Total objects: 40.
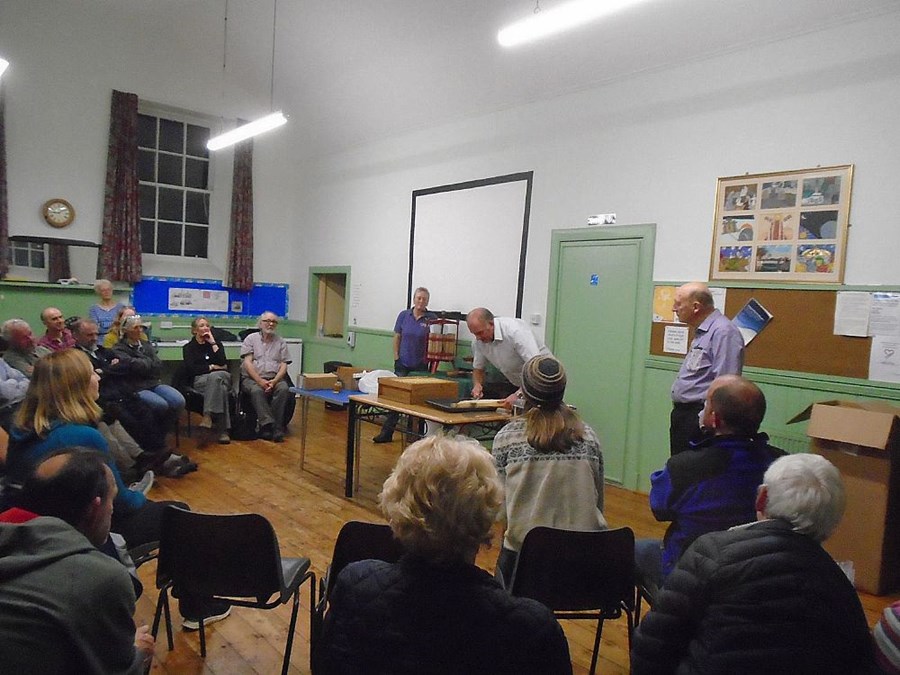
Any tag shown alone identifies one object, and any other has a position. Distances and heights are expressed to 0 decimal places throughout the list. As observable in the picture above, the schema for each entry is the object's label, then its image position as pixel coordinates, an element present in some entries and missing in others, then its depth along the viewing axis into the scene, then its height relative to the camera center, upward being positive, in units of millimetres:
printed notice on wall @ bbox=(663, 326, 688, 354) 4738 -157
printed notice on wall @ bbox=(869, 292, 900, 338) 3781 +102
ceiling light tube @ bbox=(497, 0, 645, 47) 3334 +1627
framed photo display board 4043 +666
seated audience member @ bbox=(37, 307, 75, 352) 5012 -413
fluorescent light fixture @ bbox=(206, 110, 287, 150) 6027 +1611
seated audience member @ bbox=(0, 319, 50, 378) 4414 -468
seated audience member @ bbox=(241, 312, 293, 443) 6141 -808
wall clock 7082 +765
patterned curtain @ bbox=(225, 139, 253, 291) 8461 +993
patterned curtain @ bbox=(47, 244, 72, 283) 7004 +191
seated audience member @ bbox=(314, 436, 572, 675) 1116 -538
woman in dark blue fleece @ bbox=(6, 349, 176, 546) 2361 -554
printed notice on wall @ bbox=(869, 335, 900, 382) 3777 -165
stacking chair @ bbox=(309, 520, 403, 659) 1989 -774
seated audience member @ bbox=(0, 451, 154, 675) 1176 -609
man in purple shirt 3715 -210
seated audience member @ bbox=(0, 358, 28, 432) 3588 -683
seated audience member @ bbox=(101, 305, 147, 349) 4930 -380
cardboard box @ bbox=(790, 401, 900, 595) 3293 -800
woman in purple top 6621 -350
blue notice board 7867 -106
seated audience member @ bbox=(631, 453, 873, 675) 1302 -578
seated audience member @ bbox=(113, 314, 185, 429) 4504 -622
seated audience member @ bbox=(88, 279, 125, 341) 6525 -276
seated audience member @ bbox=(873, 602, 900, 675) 1333 -658
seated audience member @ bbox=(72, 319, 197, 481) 3885 -890
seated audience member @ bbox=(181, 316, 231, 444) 5906 -793
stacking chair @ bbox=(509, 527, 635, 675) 2016 -827
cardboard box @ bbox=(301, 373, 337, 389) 5095 -673
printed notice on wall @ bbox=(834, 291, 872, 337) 3891 +101
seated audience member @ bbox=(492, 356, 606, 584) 2201 -534
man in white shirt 4742 -291
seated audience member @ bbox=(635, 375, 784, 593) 1962 -474
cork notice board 3971 -77
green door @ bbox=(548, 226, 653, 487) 5059 -96
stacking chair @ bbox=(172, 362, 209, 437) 6023 -969
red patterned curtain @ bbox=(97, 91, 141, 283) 7383 +967
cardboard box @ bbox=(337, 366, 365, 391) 5262 -666
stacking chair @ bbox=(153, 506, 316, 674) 2037 -869
